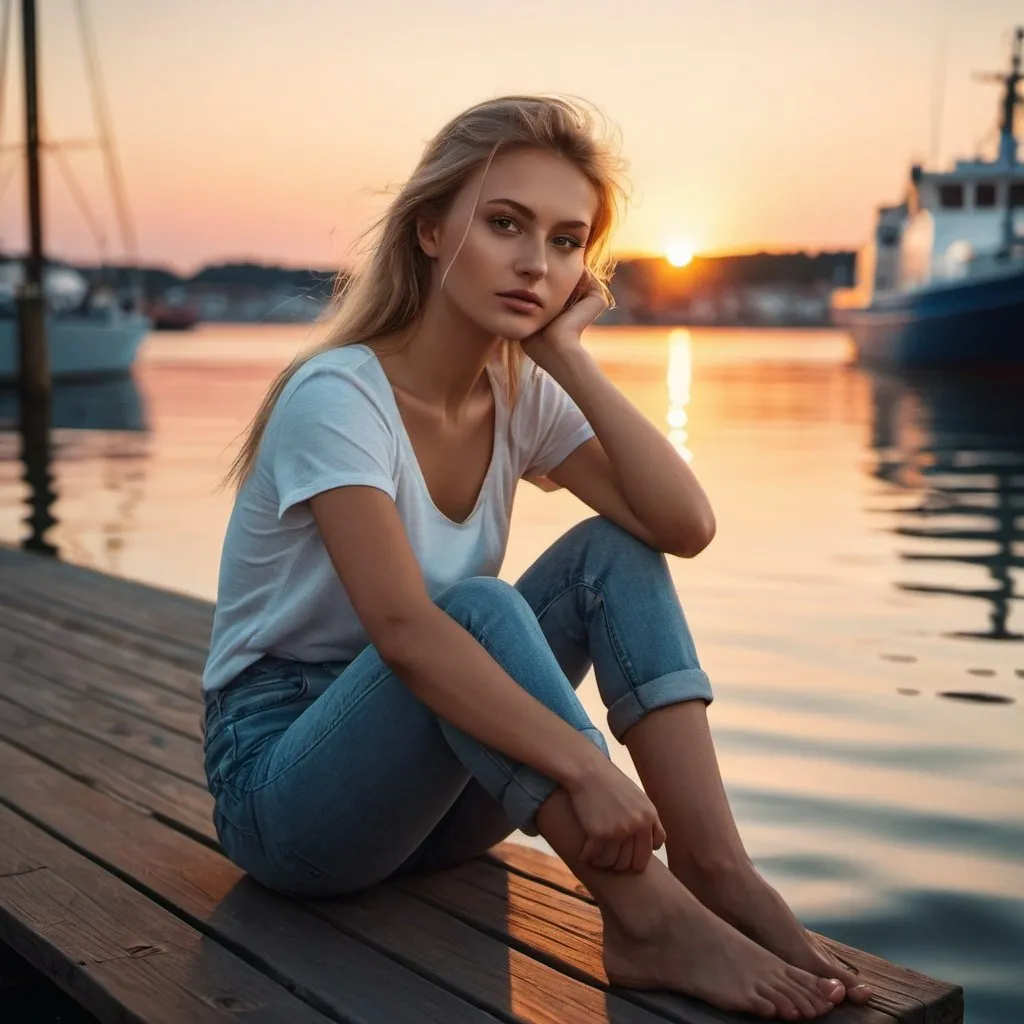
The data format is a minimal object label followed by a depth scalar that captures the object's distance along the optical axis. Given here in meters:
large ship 24.67
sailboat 21.79
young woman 1.69
